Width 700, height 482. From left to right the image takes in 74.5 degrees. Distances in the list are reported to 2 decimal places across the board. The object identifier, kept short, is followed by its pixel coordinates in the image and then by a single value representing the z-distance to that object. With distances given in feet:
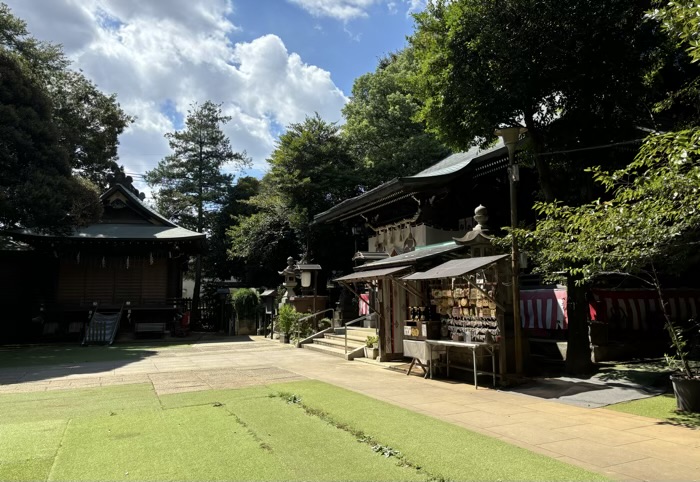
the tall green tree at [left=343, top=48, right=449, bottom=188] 71.56
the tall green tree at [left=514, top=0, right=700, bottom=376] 14.74
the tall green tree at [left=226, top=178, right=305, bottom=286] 74.33
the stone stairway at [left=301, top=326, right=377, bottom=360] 39.59
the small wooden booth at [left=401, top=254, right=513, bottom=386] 26.21
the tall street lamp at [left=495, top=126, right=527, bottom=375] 26.28
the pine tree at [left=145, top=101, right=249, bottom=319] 104.94
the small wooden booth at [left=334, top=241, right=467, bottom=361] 34.63
